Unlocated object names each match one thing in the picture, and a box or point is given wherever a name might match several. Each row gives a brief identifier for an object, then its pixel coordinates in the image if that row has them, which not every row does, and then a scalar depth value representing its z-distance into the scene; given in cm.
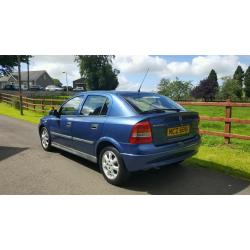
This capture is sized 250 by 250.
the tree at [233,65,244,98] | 5956
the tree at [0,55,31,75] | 4194
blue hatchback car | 417
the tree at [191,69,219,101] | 6438
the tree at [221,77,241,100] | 5637
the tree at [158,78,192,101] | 7225
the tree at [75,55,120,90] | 6538
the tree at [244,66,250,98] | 6312
